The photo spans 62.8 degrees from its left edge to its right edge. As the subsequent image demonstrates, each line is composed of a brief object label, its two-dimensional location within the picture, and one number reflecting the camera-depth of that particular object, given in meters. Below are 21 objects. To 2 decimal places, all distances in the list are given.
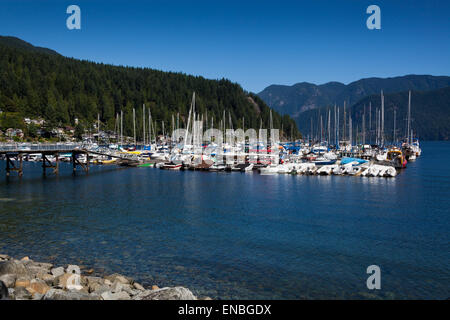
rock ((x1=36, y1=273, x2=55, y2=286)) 17.39
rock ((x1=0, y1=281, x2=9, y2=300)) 12.49
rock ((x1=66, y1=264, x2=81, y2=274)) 19.42
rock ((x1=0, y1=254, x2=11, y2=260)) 21.69
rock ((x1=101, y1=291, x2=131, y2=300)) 15.10
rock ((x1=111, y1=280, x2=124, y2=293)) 16.33
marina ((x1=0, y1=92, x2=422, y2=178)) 72.63
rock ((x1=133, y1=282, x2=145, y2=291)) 17.67
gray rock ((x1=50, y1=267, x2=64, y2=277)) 18.45
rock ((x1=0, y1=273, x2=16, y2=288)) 15.91
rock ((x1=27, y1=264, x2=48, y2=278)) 18.11
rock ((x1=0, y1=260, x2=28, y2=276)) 17.00
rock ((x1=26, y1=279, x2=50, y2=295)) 15.76
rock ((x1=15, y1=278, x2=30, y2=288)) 16.14
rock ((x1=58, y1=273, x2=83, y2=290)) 16.64
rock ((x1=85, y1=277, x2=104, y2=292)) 16.88
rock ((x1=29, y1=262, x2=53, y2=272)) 19.87
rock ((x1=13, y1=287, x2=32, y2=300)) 14.75
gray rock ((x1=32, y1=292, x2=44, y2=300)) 14.68
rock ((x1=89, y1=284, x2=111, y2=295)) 15.98
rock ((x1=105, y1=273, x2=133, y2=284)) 18.25
